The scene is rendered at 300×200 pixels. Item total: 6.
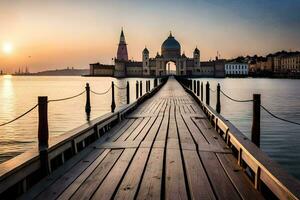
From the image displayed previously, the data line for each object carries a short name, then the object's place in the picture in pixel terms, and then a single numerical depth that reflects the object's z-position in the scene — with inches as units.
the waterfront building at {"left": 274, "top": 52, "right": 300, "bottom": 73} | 4628.4
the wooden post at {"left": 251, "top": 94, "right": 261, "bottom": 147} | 231.5
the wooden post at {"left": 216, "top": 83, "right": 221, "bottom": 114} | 469.0
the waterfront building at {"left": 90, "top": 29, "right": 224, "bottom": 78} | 4754.1
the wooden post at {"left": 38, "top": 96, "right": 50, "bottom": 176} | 170.0
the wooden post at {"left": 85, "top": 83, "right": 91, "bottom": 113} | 462.0
